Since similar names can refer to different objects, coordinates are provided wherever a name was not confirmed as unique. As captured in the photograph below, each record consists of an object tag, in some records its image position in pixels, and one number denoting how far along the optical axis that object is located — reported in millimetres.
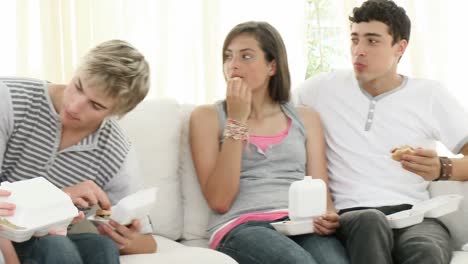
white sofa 2404
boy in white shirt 2430
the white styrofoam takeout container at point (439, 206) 2281
